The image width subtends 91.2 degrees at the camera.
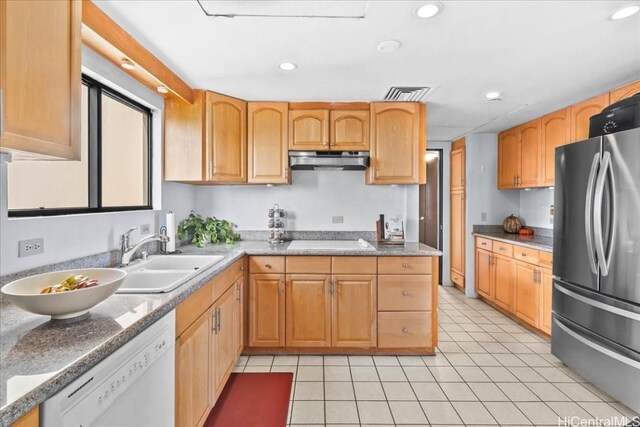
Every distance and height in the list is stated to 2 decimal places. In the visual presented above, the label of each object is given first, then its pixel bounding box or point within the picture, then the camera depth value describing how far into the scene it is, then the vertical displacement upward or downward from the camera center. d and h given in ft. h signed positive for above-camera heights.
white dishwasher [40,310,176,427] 2.62 -1.78
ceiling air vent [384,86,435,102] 8.55 +3.41
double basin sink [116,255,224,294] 5.52 -1.17
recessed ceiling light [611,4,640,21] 5.09 +3.34
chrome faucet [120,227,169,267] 6.20 -0.71
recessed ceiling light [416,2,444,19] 4.99 +3.31
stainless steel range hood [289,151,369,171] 9.40 +1.63
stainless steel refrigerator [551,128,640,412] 6.24 -1.07
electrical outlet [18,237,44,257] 4.48 -0.51
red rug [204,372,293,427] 6.28 -4.14
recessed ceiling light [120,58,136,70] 6.14 +3.00
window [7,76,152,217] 4.95 +0.82
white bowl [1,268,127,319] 3.09 -0.88
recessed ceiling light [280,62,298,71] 7.11 +3.38
